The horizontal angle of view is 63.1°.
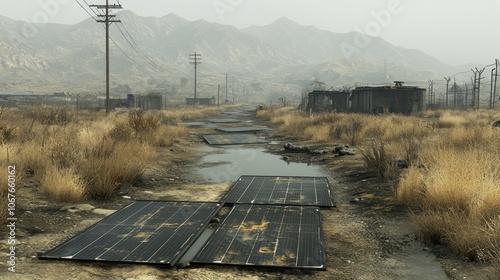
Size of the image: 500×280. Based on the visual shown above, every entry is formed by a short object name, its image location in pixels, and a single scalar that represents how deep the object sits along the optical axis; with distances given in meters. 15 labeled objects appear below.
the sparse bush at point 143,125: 15.01
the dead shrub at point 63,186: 7.01
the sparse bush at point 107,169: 7.53
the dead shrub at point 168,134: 15.46
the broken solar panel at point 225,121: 33.88
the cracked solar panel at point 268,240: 4.64
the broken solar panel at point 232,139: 18.25
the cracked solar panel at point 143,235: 4.73
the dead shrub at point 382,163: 8.80
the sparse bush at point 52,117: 19.27
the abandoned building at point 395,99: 34.75
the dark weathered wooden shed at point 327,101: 41.00
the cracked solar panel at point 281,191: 7.58
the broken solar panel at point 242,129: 24.30
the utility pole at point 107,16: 30.60
